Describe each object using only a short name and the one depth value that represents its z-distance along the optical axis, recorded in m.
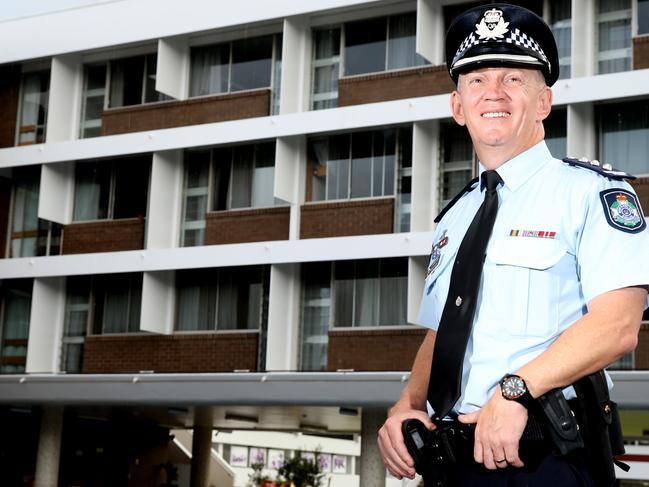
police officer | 2.20
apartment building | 20.91
